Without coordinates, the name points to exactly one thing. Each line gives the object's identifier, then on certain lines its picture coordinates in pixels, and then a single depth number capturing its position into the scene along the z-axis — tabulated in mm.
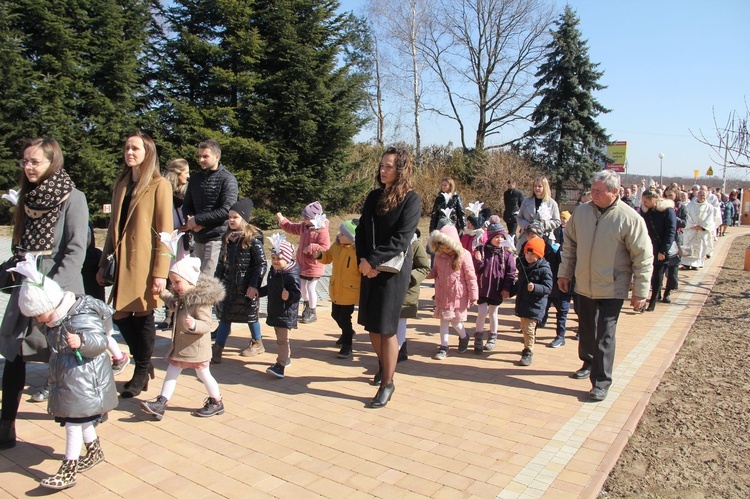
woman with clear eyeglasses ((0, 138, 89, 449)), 3834
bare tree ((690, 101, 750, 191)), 9625
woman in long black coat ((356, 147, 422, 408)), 4637
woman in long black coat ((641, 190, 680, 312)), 8828
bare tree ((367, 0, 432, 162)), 35781
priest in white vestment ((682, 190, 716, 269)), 13906
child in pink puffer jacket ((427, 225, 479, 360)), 6117
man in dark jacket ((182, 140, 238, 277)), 5965
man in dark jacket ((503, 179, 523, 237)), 10945
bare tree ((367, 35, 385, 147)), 39500
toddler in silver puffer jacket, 3291
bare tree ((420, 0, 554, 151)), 38156
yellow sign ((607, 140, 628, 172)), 35281
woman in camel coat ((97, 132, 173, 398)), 4523
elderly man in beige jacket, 5074
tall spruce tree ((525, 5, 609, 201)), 32469
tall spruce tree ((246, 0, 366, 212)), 18688
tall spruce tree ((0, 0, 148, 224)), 17984
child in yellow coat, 5934
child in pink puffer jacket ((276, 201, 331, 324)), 6520
